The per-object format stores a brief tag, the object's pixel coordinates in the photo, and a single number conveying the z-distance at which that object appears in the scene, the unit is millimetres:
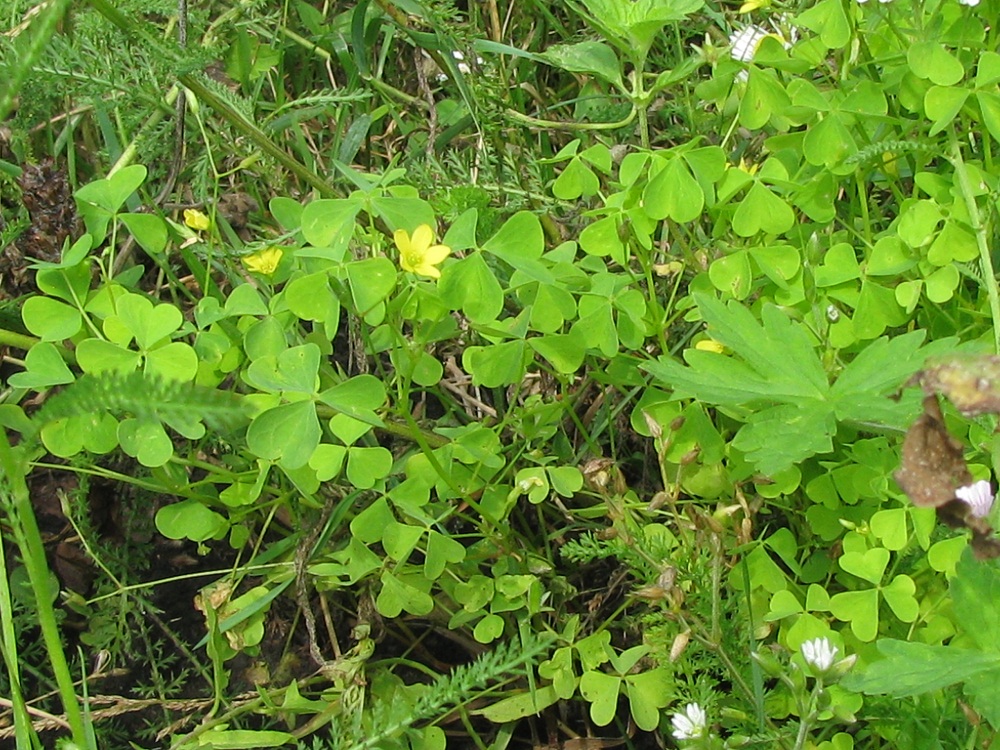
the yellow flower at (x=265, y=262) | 316
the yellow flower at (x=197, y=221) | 322
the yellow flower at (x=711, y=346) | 312
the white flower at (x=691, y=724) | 264
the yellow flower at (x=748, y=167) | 328
